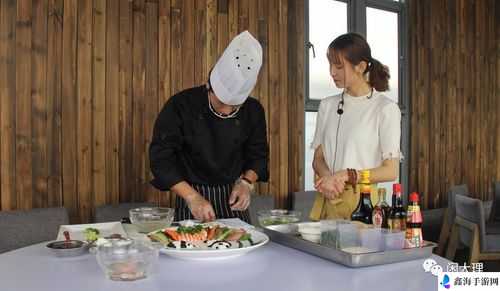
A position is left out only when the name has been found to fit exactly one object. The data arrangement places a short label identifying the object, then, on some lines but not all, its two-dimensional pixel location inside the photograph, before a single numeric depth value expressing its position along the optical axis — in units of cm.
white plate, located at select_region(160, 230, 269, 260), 142
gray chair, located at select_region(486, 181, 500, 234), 431
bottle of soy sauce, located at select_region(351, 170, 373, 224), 179
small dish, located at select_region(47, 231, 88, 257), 150
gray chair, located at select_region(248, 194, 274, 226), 375
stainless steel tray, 136
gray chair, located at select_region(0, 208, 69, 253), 286
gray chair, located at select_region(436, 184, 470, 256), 466
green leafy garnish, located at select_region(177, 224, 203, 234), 159
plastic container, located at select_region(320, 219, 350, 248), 148
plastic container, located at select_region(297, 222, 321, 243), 156
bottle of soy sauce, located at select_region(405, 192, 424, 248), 150
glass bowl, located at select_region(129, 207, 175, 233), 175
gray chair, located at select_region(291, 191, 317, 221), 406
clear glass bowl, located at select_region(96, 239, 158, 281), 127
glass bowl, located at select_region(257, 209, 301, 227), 184
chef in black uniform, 211
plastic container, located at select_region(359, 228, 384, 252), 144
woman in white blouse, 204
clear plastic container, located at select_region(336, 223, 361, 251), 146
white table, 120
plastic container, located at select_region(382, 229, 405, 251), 144
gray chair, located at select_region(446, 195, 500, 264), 380
